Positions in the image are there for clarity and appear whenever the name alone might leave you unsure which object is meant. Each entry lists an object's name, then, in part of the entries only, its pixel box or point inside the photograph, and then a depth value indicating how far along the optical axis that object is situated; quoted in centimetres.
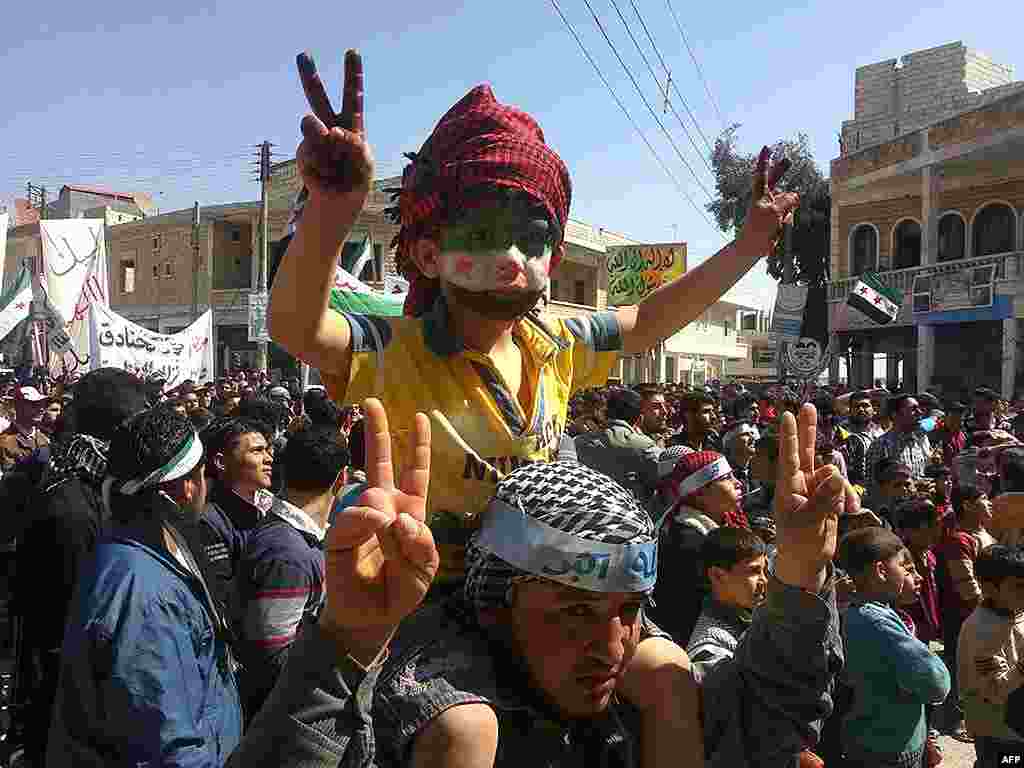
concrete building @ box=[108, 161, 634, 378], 2906
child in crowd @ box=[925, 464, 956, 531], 588
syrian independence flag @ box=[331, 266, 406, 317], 1009
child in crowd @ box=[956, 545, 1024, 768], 390
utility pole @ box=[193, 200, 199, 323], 2880
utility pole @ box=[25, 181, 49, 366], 1489
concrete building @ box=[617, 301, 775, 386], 3547
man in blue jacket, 225
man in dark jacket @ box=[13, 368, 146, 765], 343
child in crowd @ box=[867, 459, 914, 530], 638
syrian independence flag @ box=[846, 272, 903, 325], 1276
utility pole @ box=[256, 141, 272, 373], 2272
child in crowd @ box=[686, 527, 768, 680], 311
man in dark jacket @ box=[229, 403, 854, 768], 122
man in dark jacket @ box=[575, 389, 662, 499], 532
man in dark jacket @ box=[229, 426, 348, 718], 292
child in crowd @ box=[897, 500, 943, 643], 504
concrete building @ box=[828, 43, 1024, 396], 1923
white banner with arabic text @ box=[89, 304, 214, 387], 1169
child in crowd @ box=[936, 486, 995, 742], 527
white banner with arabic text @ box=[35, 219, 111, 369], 1277
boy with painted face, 180
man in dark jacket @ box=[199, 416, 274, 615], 412
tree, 3052
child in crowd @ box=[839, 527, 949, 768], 340
